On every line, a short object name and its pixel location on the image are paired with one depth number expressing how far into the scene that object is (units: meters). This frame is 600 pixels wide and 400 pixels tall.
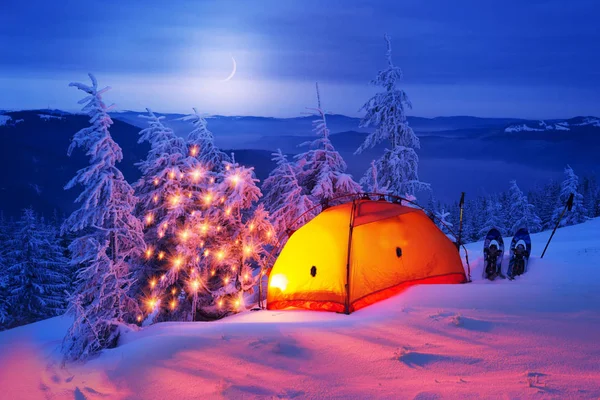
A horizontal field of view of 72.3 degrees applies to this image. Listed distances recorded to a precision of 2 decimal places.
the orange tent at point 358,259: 10.59
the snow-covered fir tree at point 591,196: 64.75
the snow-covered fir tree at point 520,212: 49.38
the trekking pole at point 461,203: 13.27
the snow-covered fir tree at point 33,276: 35.06
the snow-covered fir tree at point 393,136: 24.34
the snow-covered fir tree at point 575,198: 46.17
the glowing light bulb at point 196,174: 18.70
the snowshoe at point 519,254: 12.13
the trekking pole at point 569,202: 13.87
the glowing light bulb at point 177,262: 17.67
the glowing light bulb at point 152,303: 18.50
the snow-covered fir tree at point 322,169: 19.16
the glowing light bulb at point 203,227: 17.61
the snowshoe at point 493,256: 12.18
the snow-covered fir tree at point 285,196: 19.14
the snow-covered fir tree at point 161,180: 19.02
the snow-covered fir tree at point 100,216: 12.92
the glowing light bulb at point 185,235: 17.45
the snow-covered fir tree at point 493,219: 55.81
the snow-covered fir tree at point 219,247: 17.38
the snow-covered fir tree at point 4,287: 33.81
